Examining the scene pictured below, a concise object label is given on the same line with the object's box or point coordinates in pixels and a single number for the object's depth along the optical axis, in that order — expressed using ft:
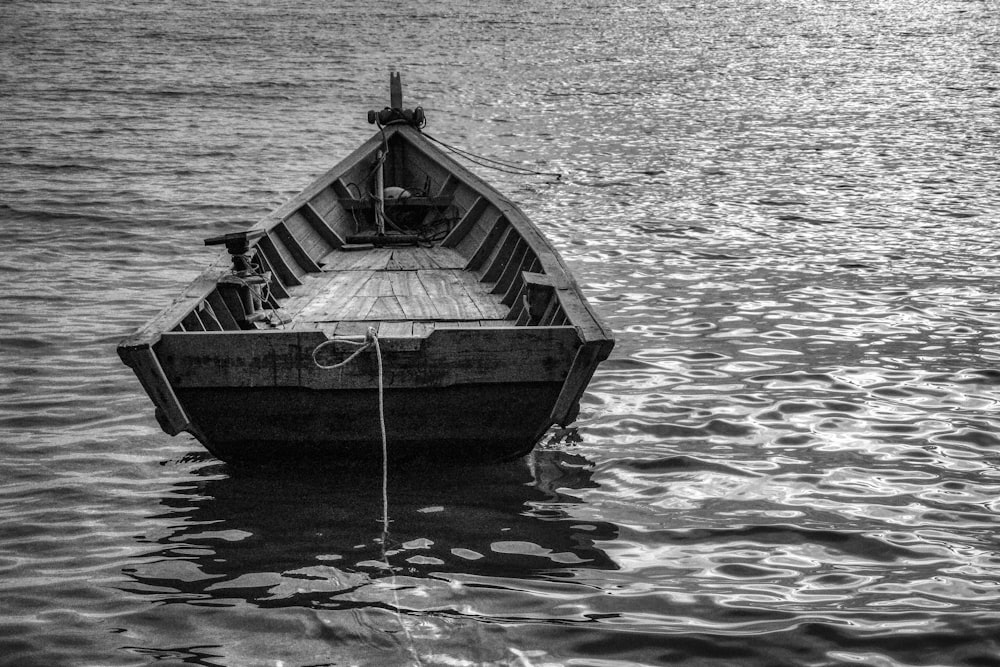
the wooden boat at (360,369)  20.54
